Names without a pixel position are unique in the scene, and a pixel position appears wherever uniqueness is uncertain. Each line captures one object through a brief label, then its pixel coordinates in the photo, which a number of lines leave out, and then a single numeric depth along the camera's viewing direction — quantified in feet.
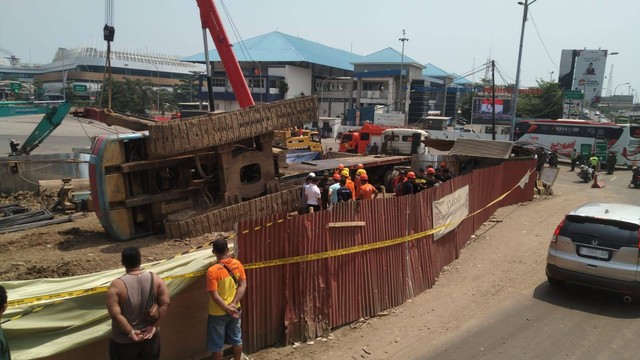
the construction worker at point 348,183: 33.06
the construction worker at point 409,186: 31.89
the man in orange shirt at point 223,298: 14.23
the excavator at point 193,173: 28.73
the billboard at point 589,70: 254.57
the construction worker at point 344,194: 30.89
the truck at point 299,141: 96.40
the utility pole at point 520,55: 90.63
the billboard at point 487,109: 195.00
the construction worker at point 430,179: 35.50
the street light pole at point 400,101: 209.02
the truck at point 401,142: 65.00
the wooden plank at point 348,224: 19.37
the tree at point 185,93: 327.94
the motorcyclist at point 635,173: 76.33
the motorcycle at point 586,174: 81.82
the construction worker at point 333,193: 31.09
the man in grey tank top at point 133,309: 11.62
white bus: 103.19
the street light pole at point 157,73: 433.52
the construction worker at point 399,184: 33.05
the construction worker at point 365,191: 31.81
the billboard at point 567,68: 258.16
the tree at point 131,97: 281.74
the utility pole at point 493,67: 103.38
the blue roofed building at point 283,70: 232.53
